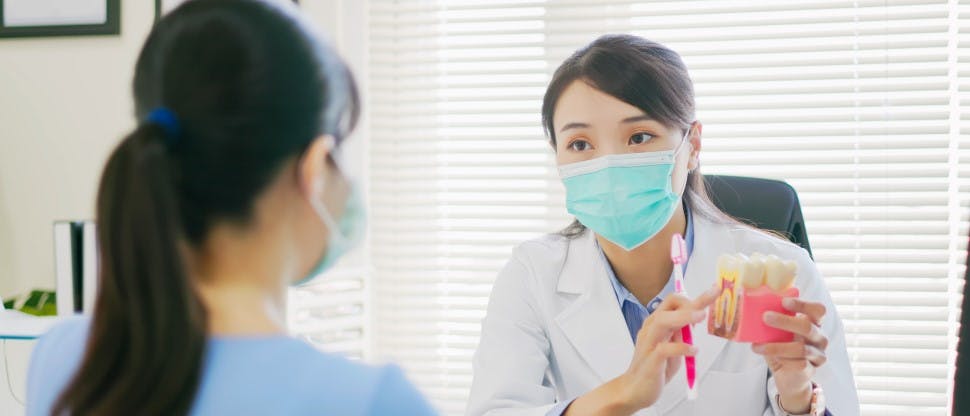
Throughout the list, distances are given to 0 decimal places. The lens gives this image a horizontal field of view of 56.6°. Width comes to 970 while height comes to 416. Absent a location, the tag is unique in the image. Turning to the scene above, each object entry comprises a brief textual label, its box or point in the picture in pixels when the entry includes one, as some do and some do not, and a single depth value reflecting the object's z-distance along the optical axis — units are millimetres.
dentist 1410
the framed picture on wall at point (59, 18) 2492
